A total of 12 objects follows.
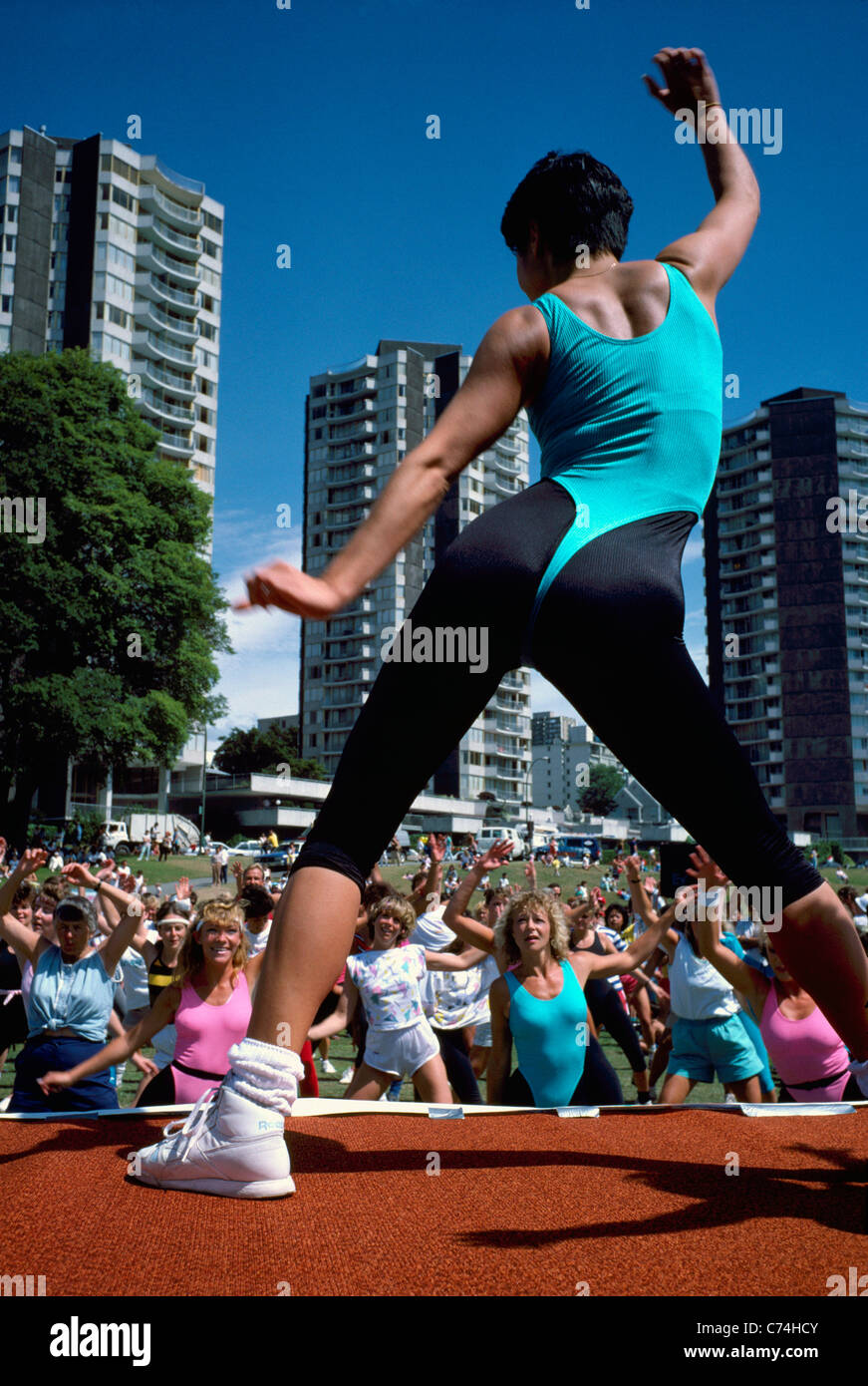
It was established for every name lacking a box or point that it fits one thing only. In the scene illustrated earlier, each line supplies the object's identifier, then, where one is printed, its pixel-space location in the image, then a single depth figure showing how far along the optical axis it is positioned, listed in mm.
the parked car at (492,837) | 63469
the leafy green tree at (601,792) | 147625
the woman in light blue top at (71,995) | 5941
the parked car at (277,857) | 45812
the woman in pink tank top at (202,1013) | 4977
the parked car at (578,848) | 64562
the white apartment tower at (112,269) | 68062
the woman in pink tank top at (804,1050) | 5773
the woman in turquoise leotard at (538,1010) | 5621
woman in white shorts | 6891
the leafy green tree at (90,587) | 33188
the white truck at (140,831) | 47375
